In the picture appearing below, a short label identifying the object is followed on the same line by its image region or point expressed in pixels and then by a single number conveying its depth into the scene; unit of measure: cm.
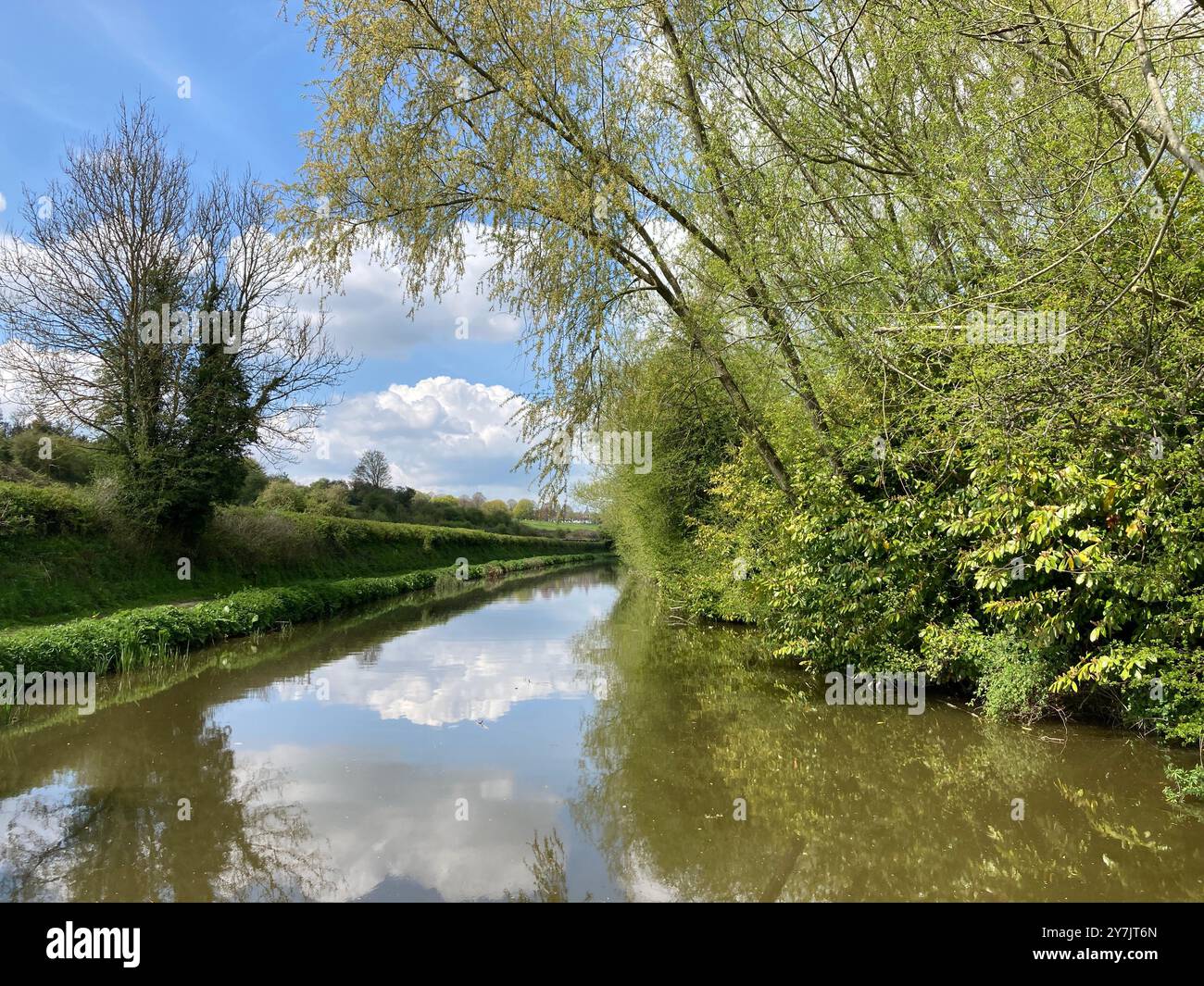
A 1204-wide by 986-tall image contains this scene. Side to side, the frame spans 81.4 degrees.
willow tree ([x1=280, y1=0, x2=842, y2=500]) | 841
